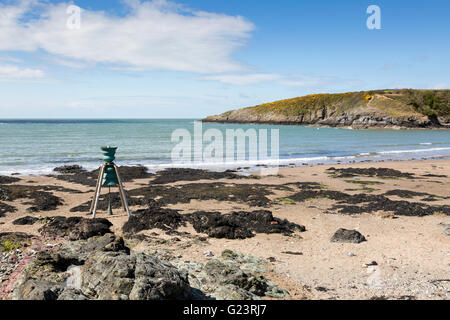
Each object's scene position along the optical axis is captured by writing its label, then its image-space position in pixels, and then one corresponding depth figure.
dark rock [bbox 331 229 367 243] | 9.89
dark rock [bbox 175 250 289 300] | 6.04
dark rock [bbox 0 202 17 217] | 12.85
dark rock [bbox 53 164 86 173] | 24.82
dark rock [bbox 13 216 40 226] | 11.42
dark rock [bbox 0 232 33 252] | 8.81
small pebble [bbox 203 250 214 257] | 8.81
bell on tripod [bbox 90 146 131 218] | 11.39
